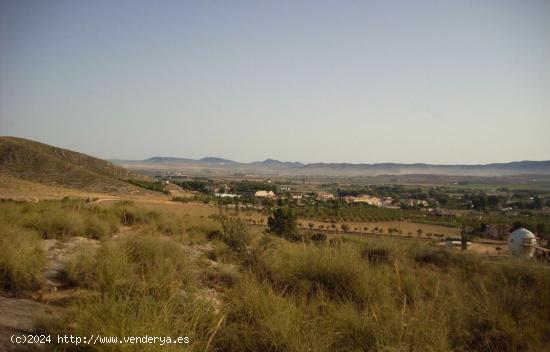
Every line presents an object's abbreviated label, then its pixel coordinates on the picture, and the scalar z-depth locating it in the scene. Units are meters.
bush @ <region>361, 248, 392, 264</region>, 8.86
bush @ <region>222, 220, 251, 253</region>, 8.57
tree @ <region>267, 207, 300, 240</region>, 23.18
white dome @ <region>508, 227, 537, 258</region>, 15.04
